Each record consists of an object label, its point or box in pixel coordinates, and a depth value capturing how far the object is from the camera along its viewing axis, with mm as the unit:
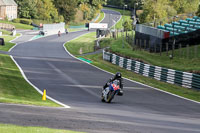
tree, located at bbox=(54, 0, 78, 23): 141875
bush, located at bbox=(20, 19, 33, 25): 117906
